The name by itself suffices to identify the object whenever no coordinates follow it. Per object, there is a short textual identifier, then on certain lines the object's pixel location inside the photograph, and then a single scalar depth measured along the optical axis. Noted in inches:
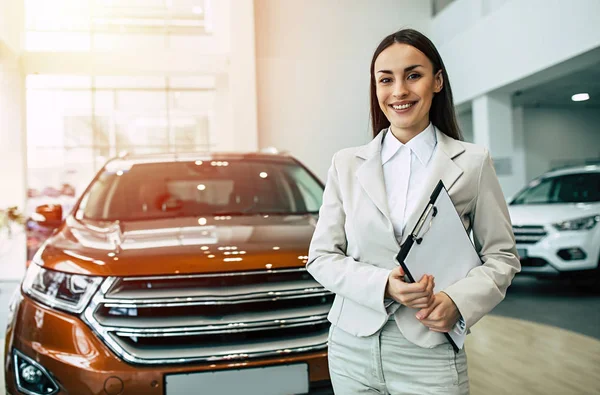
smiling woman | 39.7
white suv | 197.5
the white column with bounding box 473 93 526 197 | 276.1
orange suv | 66.2
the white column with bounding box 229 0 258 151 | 314.2
